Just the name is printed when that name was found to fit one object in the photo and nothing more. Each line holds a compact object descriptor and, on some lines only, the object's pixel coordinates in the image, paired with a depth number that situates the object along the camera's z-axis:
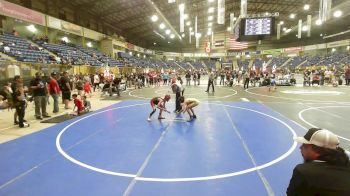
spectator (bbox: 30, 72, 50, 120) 10.43
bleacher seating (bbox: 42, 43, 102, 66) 25.93
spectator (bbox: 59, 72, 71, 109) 13.26
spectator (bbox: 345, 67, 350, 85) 25.41
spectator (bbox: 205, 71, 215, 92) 20.03
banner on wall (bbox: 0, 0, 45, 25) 21.62
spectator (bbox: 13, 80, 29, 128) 9.09
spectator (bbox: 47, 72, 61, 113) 11.84
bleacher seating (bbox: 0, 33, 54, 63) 19.77
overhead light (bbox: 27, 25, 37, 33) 28.47
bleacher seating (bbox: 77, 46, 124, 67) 33.91
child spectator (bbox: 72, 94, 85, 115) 11.41
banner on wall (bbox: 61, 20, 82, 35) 30.48
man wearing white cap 1.90
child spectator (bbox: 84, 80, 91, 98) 17.93
